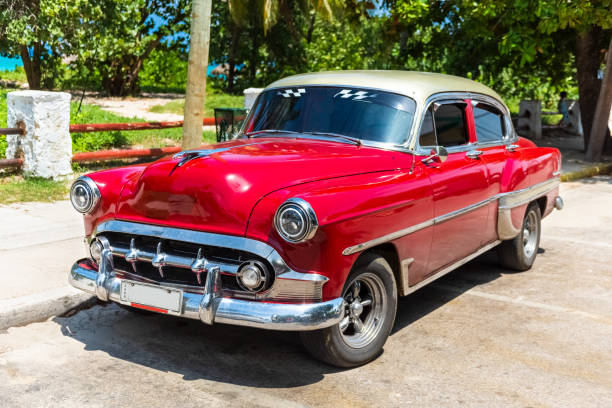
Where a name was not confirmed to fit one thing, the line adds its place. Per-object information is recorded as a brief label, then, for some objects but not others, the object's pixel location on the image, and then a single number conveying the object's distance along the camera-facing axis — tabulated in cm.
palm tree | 2352
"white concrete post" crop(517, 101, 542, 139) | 2069
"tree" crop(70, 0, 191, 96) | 1700
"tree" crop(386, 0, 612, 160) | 1327
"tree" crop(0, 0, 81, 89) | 1612
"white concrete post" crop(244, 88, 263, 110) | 1295
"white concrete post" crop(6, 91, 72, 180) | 962
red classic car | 402
